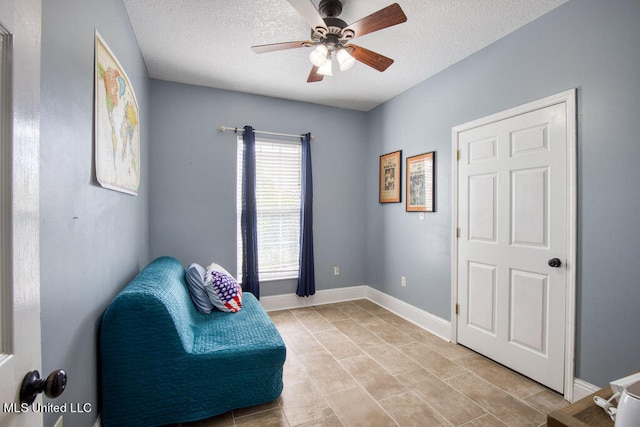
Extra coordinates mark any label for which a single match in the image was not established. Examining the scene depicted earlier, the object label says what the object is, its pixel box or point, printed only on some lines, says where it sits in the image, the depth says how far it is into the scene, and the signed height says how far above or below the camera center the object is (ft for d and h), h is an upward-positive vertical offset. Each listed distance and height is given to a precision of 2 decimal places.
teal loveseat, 5.08 -2.95
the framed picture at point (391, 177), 12.15 +1.49
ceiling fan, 5.66 +3.96
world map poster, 4.95 +1.77
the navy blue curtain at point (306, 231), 12.72 -0.88
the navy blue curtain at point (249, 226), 11.77 -0.62
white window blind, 12.38 +0.26
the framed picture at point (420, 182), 10.57 +1.11
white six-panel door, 6.85 -0.77
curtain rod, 11.60 +3.34
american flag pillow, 8.50 -2.43
